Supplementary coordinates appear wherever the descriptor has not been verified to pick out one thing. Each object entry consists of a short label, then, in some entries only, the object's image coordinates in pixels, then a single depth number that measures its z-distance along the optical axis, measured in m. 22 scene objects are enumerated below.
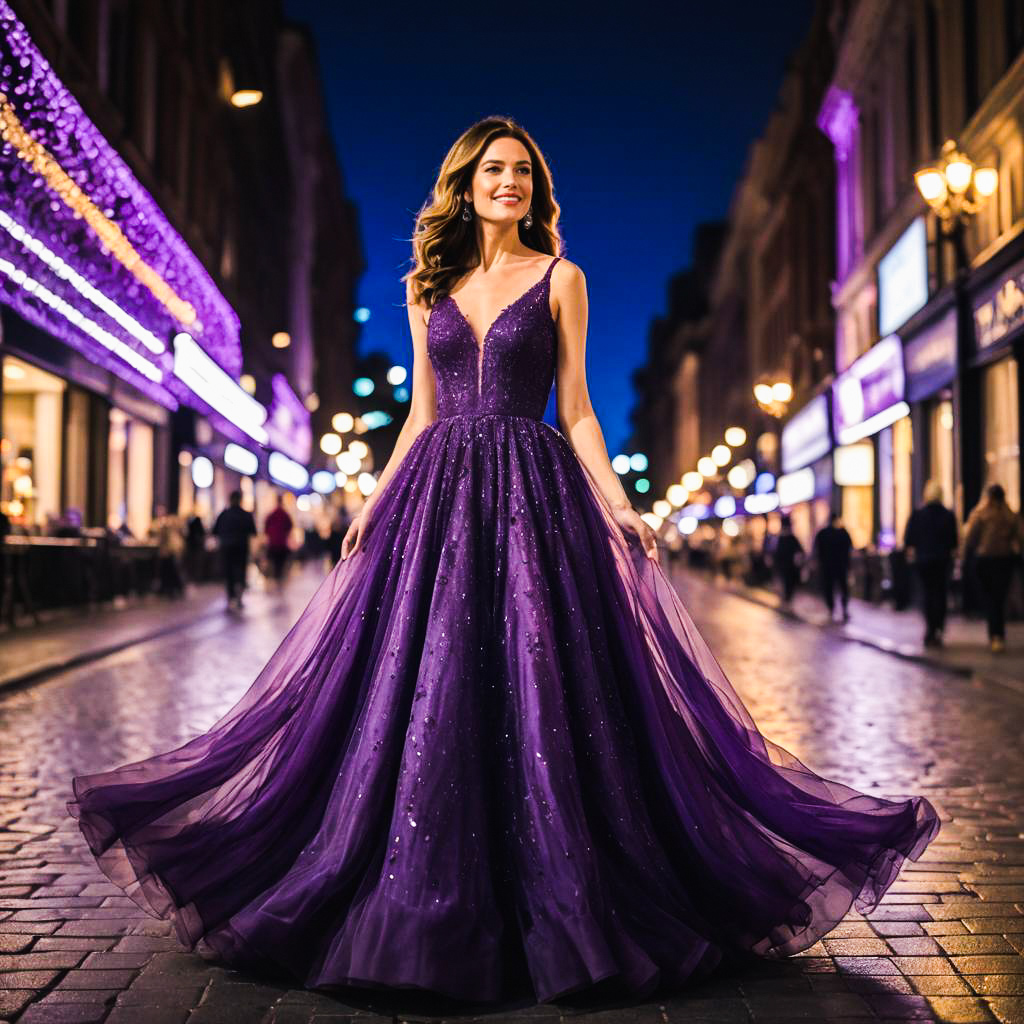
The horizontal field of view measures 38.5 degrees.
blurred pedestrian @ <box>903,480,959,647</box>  15.96
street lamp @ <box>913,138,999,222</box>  18.27
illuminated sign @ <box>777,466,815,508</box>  44.59
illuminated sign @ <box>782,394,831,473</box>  40.31
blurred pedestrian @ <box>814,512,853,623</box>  22.58
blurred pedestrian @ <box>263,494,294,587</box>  30.94
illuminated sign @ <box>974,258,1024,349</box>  20.14
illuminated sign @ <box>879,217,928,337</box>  27.89
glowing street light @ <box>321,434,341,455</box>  68.06
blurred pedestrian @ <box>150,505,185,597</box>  27.23
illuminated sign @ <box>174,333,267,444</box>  35.25
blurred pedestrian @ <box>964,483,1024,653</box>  15.09
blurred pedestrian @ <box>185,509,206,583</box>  29.52
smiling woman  3.53
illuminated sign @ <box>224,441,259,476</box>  44.59
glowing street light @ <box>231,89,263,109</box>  26.48
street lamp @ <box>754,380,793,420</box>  35.91
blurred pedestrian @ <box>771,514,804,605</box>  27.56
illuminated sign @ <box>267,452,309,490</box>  57.77
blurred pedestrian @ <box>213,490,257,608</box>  23.53
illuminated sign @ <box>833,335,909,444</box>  29.44
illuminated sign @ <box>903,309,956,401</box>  24.19
